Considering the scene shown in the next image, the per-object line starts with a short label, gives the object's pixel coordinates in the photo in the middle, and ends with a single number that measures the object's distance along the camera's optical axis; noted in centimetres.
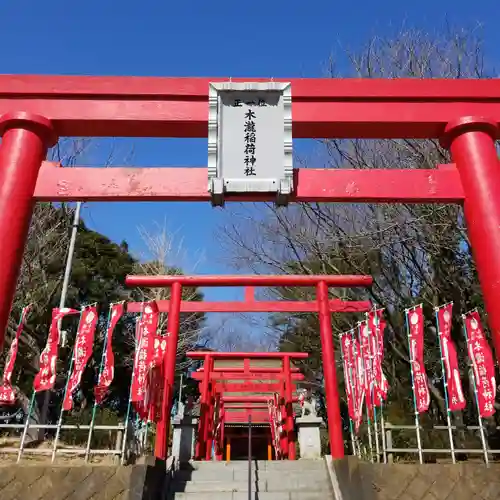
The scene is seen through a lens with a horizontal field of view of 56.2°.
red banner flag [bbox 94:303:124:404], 932
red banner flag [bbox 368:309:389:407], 866
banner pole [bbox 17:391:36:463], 878
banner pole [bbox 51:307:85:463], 855
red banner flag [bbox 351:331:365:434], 952
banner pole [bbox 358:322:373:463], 879
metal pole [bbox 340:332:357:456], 1014
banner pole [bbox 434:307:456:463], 788
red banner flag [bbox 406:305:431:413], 864
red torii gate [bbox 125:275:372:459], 967
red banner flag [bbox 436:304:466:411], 820
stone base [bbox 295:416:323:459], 1282
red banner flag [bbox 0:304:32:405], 1027
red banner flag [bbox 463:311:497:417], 809
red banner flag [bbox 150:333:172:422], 876
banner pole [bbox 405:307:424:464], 765
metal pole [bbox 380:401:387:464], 801
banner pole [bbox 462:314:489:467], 801
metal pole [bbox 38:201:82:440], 1314
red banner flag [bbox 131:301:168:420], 816
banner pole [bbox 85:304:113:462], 867
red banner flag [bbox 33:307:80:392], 973
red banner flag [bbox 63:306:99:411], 953
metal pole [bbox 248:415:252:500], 663
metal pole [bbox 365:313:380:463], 835
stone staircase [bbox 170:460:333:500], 826
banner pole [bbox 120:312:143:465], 845
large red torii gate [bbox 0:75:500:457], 444
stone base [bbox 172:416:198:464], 1309
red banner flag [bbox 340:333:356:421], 1013
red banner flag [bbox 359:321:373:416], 907
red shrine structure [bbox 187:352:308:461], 1498
